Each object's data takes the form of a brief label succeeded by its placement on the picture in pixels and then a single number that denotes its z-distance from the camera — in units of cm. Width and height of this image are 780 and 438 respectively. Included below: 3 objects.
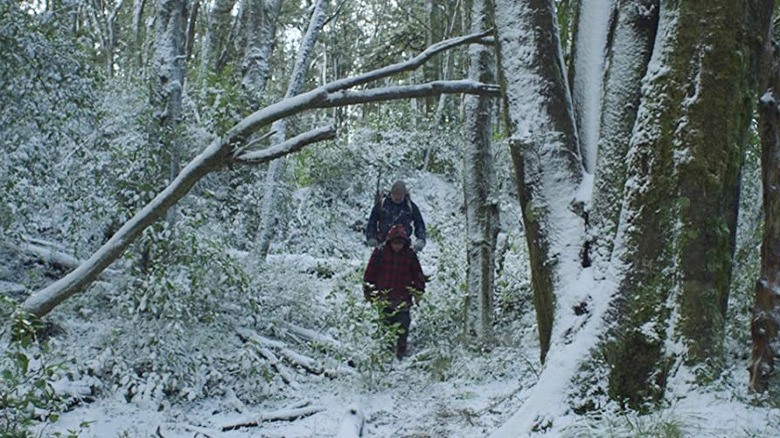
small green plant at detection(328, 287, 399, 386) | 611
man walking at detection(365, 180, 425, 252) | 769
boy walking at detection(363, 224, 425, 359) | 751
